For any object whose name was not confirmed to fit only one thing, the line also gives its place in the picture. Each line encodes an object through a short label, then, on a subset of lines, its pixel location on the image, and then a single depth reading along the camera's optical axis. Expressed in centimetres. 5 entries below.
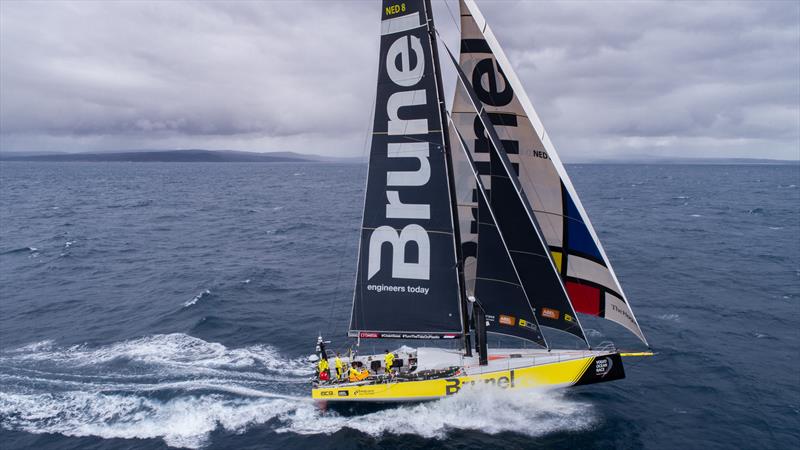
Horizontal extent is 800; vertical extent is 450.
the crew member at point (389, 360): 2126
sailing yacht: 1920
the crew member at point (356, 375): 2116
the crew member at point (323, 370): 2144
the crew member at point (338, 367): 2162
